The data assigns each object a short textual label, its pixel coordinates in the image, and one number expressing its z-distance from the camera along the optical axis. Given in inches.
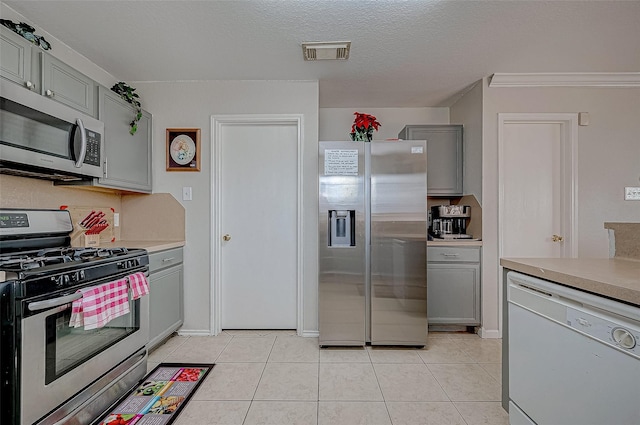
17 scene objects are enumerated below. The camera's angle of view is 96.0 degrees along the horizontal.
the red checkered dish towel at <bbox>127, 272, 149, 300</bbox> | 72.0
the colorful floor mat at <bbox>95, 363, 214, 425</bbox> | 63.4
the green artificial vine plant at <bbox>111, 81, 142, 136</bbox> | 94.9
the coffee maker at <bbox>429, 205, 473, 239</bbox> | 118.6
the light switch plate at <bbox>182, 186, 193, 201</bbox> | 108.8
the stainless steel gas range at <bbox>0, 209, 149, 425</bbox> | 47.4
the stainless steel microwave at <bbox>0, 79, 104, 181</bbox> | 59.2
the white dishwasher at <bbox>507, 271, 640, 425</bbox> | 35.7
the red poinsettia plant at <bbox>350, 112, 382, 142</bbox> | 102.8
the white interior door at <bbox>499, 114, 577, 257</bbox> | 112.5
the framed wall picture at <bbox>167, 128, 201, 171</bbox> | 108.4
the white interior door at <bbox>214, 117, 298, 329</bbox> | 113.0
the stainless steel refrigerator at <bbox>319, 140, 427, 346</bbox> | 97.0
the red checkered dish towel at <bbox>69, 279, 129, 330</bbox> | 57.6
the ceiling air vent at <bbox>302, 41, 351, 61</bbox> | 85.6
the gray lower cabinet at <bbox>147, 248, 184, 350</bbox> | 88.4
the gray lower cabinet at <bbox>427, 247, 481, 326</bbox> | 109.8
